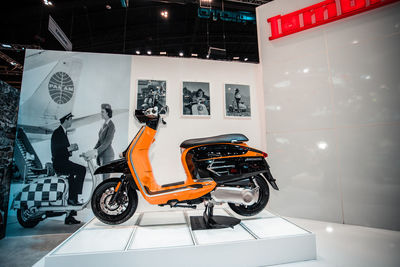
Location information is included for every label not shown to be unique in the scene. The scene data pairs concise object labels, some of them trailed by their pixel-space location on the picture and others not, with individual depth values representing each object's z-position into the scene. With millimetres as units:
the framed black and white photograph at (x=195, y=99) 3094
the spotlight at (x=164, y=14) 4323
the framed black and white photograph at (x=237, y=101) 3184
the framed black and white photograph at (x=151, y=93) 3039
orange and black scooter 2004
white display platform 1438
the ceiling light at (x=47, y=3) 3565
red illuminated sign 2607
